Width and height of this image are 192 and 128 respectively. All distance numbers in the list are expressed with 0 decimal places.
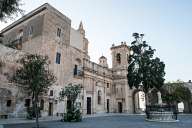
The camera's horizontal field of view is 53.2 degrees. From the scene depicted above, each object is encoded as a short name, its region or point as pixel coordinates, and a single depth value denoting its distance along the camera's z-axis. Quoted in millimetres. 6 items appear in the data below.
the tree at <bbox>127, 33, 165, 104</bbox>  20781
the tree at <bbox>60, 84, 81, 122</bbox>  17047
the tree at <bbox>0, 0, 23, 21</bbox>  9016
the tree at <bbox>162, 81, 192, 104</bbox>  38053
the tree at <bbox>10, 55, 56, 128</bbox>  11516
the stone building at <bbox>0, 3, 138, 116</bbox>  20328
